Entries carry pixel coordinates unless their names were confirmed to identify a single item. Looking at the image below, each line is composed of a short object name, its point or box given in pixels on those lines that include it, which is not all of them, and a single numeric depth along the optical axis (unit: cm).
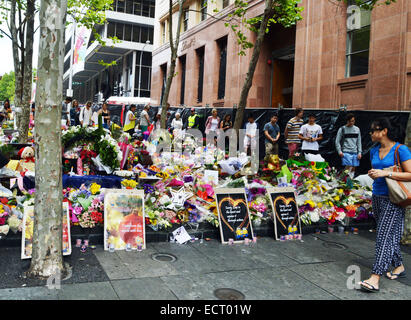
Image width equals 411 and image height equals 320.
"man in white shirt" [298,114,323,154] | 1088
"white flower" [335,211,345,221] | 762
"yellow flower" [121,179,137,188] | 678
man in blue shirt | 1224
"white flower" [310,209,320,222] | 736
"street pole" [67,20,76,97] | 2855
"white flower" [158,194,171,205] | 668
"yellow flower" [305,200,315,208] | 746
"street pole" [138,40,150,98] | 4509
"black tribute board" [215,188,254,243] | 638
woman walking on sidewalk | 460
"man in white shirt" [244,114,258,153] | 1319
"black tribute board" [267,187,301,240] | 678
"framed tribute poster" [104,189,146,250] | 563
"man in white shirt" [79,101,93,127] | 1738
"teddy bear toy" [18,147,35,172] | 732
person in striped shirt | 1145
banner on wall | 2726
